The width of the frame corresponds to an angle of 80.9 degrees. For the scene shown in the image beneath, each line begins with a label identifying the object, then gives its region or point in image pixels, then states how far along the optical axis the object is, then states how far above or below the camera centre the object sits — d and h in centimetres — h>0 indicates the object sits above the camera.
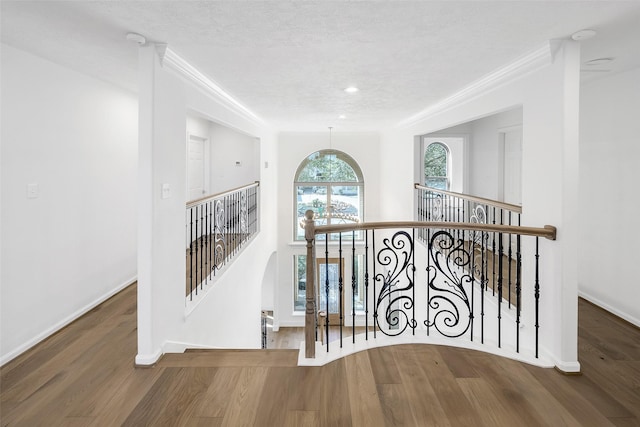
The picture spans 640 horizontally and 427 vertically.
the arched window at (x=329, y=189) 876 +51
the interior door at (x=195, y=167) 693 +84
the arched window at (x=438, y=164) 754 +95
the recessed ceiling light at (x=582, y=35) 244 +117
